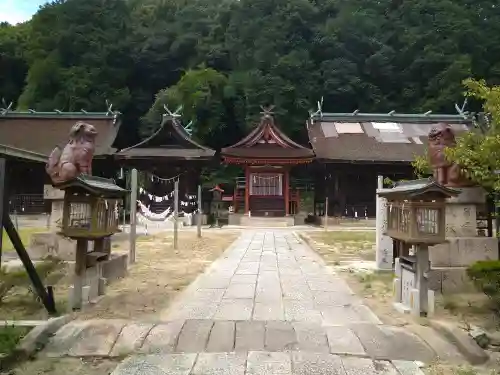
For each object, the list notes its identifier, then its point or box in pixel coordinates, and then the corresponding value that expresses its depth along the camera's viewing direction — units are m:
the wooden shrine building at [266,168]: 27.66
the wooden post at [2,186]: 5.80
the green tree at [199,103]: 38.62
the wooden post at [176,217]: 14.47
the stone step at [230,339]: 5.21
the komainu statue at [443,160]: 8.86
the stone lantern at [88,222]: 6.84
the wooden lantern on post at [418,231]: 6.72
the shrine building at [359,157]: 28.20
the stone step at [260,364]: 4.66
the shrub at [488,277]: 7.06
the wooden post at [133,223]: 11.09
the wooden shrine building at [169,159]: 27.23
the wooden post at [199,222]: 18.05
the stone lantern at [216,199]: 28.94
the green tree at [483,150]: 7.40
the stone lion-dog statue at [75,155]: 11.70
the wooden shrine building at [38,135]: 28.08
